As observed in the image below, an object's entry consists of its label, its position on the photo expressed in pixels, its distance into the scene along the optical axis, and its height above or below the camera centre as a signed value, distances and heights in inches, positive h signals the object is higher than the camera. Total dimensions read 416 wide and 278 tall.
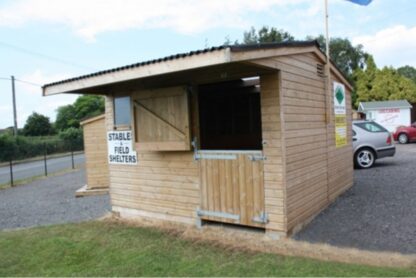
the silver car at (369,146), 399.9 -23.3
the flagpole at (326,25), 224.7 +63.6
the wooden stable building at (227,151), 185.2 -7.3
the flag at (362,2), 216.7 +73.6
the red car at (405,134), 727.1 -21.6
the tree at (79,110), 2135.8 +157.0
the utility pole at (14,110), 1203.9 +93.3
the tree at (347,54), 1668.3 +329.1
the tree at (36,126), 1683.1 +54.7
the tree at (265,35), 1551.4 +415.0
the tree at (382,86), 1254.9 +137.5
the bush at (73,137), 1222.9 -2.0
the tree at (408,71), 2140.7 +313.4
